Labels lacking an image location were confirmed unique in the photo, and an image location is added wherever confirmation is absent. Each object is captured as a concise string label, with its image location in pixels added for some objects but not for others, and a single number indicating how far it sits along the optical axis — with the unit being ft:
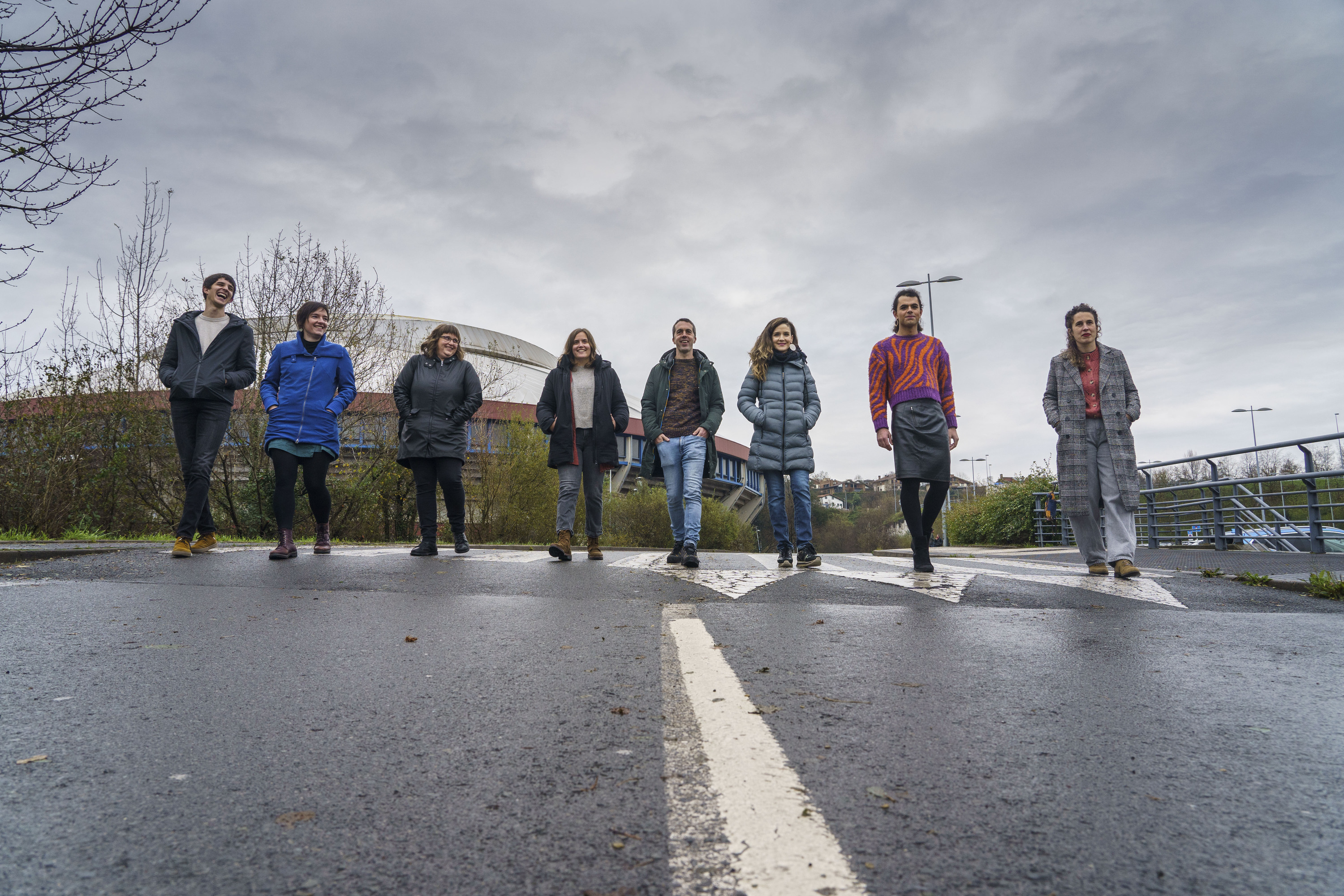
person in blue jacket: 23.22
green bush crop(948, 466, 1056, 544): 78.64
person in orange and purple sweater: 21.13
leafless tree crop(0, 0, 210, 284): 18.86
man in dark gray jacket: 22.38
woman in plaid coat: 20.24
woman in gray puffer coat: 23.16
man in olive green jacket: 23.93
